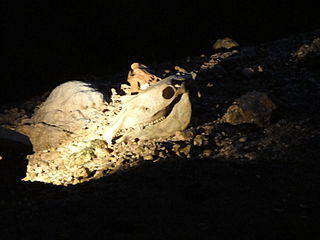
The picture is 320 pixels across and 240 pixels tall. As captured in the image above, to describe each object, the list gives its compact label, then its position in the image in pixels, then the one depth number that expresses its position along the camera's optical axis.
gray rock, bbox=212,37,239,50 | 8.80
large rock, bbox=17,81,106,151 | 5.29
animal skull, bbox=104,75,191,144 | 4.81
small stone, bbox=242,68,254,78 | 6.43
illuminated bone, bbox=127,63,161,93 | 6.04
